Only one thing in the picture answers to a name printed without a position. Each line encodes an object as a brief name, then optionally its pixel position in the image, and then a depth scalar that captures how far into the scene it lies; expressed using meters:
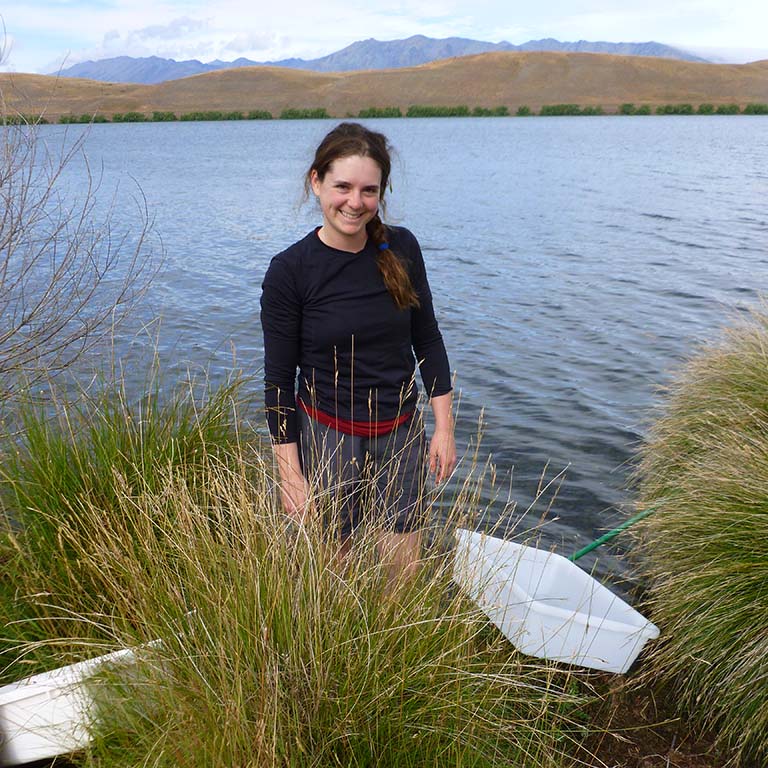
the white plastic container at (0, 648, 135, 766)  2.30
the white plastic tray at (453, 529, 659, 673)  3.13
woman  2.79
